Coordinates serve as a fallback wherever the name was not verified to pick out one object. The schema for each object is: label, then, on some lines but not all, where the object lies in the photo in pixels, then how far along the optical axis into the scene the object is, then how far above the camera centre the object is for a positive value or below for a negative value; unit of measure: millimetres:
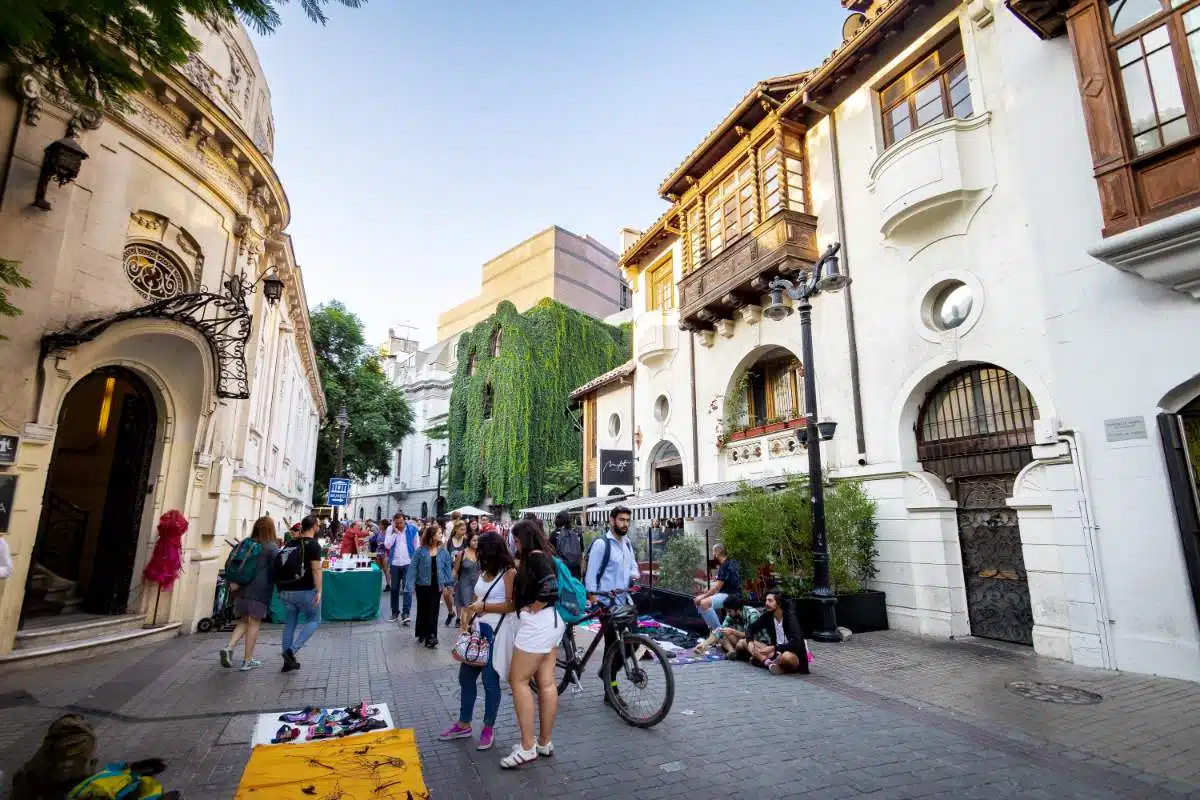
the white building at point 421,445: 47750 +6039
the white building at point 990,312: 6938 +3119
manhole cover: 6059 -1802
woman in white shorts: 4406 -913
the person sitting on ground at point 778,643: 7195 -1503
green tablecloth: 11180 -1391
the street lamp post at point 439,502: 38075 +1230
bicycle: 5172 -1319
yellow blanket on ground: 3645 -1593
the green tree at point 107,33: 3277 +3031
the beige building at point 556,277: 43000 +18023
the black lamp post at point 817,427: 8773 +1414
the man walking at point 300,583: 7281 -744
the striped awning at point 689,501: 11531 +378
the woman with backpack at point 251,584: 7367 -763
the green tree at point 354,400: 32062 +6567
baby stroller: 9828 -1496
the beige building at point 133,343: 7641 +2569
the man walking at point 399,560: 11651 -750
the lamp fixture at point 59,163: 7648 +4499
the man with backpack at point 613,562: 6535 -453
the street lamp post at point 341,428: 21688 +3306
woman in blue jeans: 4582 -659
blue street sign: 19000 +938
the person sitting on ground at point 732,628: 8023 -1470
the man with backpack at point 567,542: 9820 -354
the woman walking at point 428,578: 9242 -877
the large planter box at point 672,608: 9859 -1544
